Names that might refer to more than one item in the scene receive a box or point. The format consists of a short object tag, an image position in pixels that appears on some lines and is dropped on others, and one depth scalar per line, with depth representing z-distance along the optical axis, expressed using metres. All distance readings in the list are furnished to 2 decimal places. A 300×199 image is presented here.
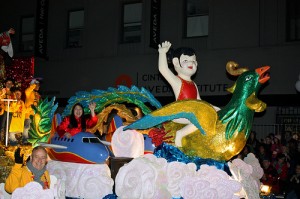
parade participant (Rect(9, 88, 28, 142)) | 8.37
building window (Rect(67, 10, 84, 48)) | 17.78
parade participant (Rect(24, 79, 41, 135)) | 8.62
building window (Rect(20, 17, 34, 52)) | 18.70
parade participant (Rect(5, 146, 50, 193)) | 4.36
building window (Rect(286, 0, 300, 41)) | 14.12
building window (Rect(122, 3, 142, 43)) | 16.66
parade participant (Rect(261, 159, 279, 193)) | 9.00
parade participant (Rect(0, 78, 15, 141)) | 7.88
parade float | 4.57
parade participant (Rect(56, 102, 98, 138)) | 6.24
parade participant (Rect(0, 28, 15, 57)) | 8.47
